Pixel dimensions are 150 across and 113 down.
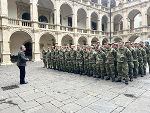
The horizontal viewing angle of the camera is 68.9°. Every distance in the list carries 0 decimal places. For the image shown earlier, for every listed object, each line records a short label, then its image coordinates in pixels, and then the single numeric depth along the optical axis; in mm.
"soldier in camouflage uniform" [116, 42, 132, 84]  5119
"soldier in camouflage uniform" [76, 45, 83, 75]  7017
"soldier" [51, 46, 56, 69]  8939
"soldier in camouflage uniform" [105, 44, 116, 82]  5465
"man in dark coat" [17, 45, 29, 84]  5344
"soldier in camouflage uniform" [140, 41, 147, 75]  6397
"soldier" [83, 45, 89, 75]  6720
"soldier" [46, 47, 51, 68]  9327
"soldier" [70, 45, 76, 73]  7363
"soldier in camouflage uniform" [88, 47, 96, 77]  6285
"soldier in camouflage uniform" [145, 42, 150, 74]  6792
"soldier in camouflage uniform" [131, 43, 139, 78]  5722
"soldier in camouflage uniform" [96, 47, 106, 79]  5849
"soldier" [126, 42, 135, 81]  5343
